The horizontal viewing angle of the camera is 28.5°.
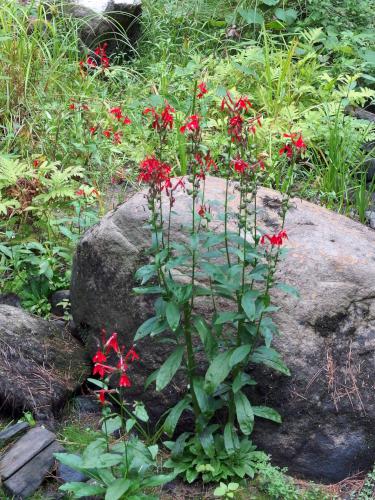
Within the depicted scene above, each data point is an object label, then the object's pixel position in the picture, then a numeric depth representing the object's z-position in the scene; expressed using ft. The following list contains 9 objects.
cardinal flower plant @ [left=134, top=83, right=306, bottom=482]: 9.99
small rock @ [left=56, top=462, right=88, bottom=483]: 10.72
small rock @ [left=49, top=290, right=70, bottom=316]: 14.56
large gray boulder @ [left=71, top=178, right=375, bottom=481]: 11.30
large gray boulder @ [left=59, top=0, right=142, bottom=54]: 24.31
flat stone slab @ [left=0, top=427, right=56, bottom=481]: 10.59
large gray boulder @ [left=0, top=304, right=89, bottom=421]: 11.98
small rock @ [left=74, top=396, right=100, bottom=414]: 12.60
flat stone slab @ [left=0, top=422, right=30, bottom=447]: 11.28
